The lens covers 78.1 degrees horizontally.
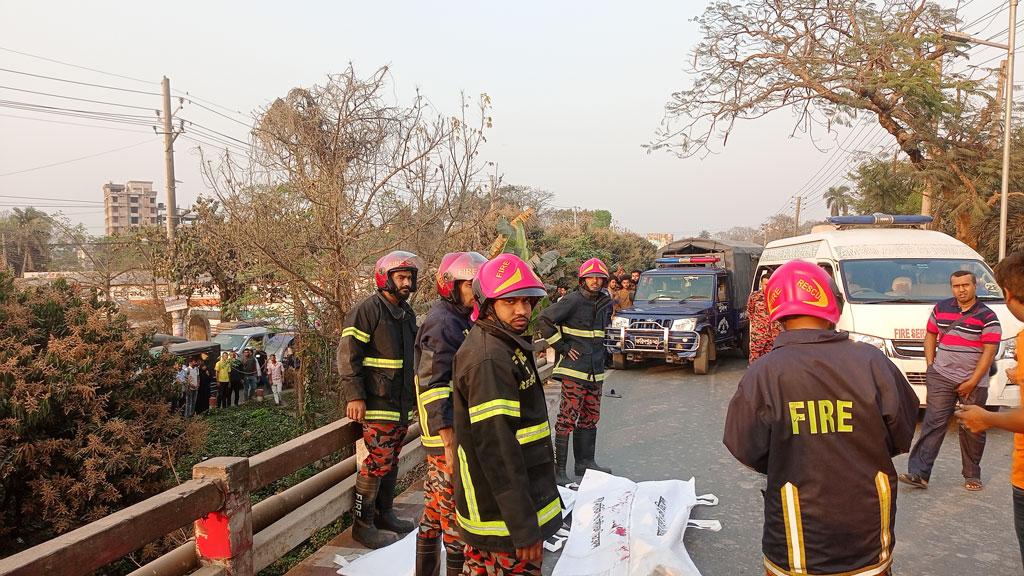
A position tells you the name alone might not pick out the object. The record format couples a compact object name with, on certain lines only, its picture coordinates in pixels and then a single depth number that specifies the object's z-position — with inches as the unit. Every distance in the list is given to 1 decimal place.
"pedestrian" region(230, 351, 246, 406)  579.8
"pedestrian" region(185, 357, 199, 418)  517.3
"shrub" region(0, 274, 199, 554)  176.1
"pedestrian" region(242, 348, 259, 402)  605.3
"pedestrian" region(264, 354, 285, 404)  565.3
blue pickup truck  460.1
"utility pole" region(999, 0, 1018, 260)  556.1
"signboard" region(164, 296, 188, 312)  770.2
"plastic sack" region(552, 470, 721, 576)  143.6
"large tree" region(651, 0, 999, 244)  571.5
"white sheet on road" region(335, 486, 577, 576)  159.2
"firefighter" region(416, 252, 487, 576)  137.3
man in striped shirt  208.7
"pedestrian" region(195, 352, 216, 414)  542.9
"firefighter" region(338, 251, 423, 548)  171.2
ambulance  292.5
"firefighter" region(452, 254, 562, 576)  97.5
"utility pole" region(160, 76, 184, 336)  782.5
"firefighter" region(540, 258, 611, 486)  238.4
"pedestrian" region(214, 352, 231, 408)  564.1
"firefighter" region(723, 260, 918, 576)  89.6
